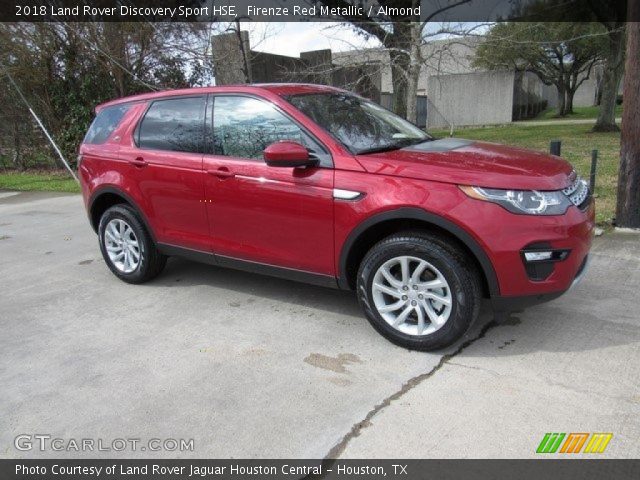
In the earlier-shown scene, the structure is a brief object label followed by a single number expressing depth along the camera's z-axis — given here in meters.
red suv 3.16
